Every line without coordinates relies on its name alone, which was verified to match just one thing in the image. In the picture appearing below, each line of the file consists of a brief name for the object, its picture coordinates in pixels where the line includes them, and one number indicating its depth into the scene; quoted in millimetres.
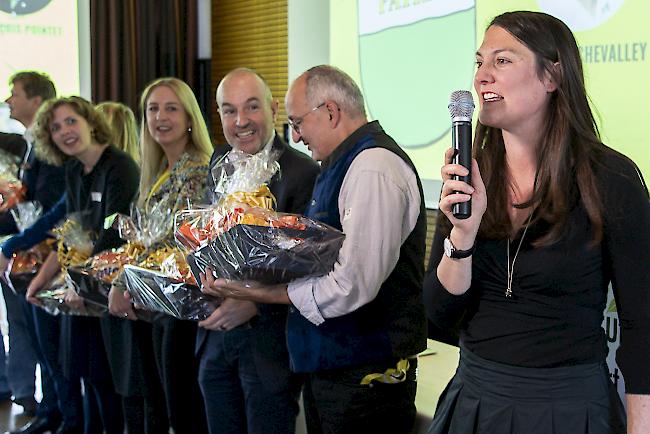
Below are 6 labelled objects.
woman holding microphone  1495
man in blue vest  2107
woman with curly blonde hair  3428
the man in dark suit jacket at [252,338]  2561
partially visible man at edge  3967
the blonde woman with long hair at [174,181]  3035
